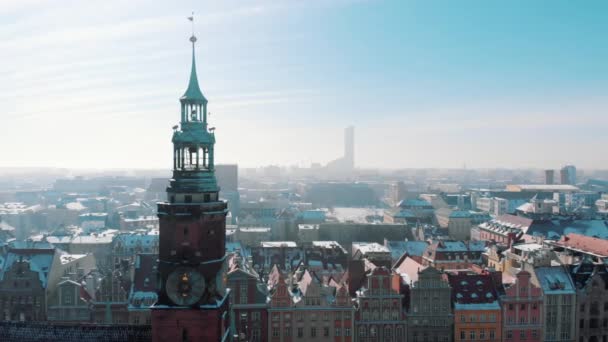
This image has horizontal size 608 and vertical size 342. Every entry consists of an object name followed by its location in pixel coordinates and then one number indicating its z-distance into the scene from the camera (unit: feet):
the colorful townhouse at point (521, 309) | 263.70
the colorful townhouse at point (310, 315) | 256.93
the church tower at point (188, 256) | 139.74
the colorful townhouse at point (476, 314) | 261.65
